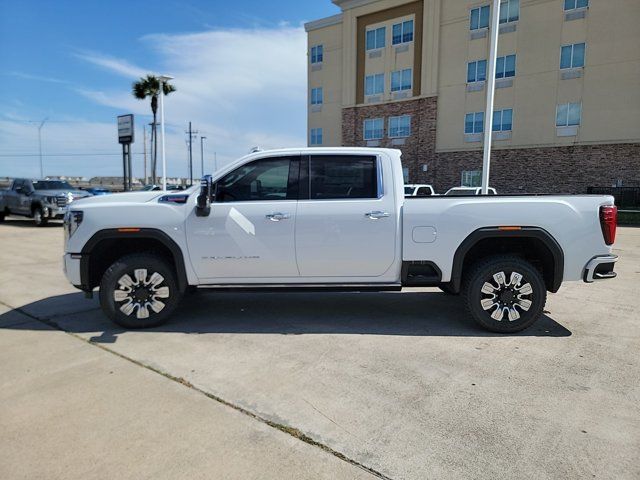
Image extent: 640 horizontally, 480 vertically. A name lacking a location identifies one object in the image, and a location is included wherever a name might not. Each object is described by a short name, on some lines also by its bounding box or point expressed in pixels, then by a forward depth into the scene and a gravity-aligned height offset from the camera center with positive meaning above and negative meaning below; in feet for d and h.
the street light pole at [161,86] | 73.95 +18.39
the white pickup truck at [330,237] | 15.53 -1.31
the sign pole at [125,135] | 93.61 +12.59
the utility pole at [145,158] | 180.96 +15.88
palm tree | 143.13 +33.29
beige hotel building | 86.43 +25.08
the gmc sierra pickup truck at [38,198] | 57.41 -0.62
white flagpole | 36.70 +7.22
